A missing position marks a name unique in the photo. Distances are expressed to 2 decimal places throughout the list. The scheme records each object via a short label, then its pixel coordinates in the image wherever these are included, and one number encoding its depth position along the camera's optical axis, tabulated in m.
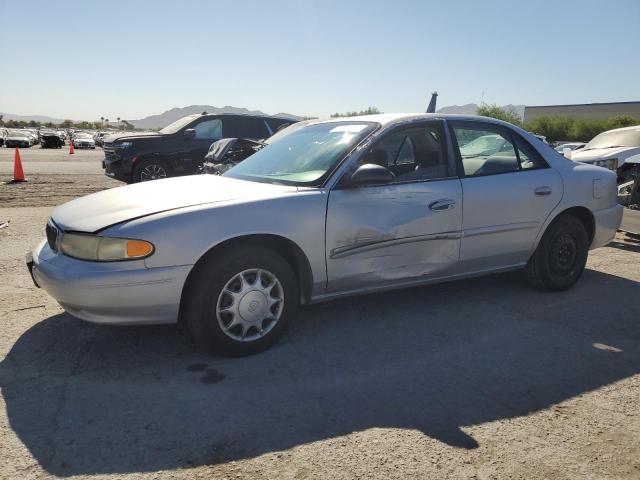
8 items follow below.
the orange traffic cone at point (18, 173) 12.75
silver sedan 3.11
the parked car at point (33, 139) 42.64
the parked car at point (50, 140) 40.66
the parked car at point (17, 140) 38.00
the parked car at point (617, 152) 8.40
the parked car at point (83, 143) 44.25
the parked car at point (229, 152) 8.17
